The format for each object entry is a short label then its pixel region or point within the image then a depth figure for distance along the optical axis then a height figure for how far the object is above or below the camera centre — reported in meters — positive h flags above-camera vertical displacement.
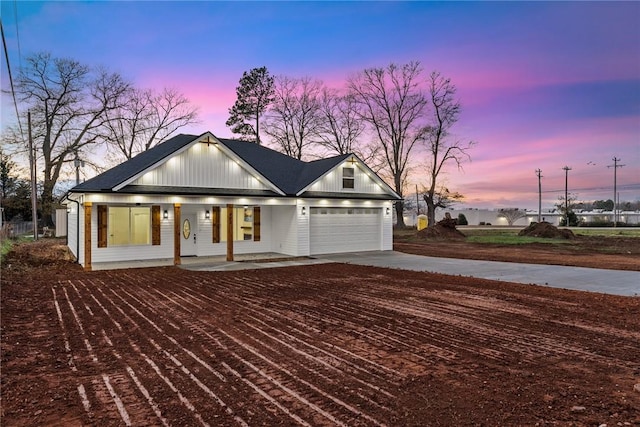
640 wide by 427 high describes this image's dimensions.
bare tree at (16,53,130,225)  32.09 +9.31
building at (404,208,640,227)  56.55 -0.93
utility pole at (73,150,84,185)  29.45 +3.56
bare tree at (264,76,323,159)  37.31 +8.98
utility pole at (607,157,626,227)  54.84 +6.05
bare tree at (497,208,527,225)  58.19 -0.61
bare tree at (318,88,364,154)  37.03 +8.32
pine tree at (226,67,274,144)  39.00 +10.97
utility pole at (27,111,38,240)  25.58 +1.85
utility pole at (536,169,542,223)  54.81 +3.49
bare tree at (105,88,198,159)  35.50 +8.52
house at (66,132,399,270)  14.37 +0.22
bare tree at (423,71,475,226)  35.62 +6.98
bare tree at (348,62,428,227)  35.94 +9.66
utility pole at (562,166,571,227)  55.02 +5.09
